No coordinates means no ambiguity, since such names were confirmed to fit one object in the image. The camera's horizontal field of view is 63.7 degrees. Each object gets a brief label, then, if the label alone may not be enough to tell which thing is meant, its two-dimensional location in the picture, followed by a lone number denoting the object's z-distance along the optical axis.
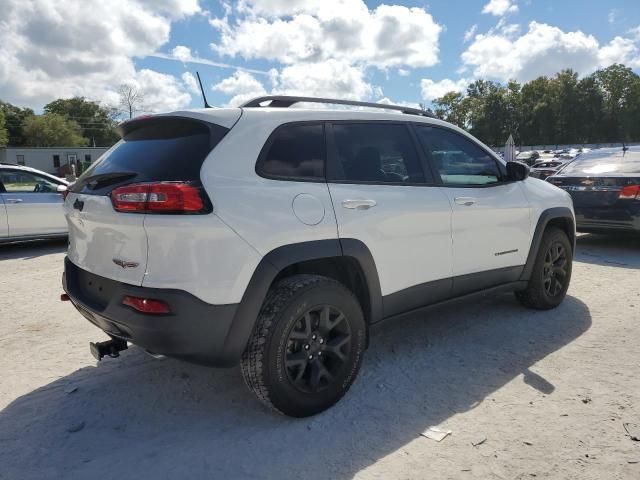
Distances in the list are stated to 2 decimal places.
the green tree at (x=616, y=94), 88.62
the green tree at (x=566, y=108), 90.00
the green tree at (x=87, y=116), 98.38
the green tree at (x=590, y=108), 89.69
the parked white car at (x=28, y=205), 8.59
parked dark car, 7.43
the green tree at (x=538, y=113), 92.75
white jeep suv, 2.54
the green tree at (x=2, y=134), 65.56
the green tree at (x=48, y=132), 76.06
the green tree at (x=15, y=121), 79.76
